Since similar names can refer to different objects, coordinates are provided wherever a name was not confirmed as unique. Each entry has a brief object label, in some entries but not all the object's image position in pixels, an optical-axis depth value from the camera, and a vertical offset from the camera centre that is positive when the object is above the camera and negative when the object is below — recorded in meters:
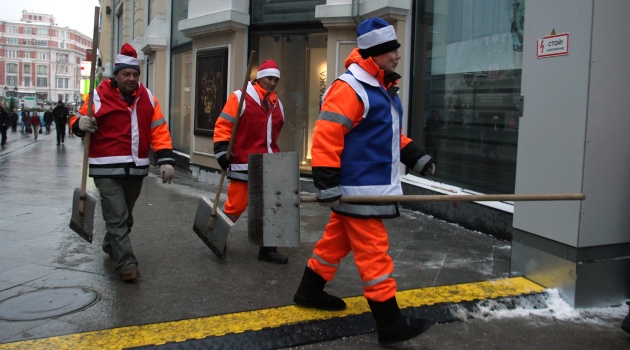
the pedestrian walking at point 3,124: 21.39 -0.12
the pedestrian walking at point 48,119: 33.31 +0.19
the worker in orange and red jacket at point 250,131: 5.21 -0.01
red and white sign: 4.07 +0.68
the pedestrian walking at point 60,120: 23.14 +0.12
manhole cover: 3.86 -1.25
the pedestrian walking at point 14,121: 34.16 +0.00
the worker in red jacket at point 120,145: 4.62 -0.16
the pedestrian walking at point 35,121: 28.29 +0.04
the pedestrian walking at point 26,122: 33.69 -0.03
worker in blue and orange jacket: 3.39 -0.14
